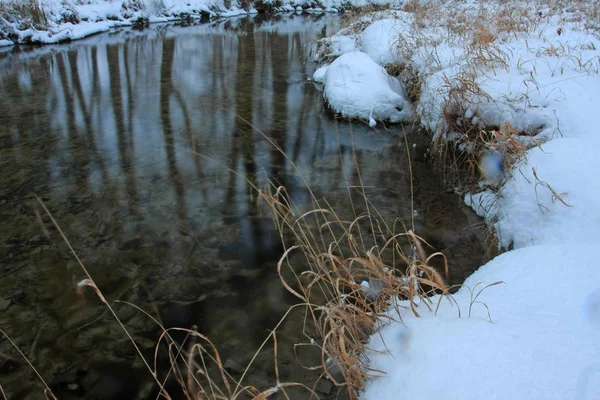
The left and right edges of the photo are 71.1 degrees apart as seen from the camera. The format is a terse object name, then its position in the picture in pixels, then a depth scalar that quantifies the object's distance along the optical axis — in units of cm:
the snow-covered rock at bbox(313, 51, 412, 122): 569
